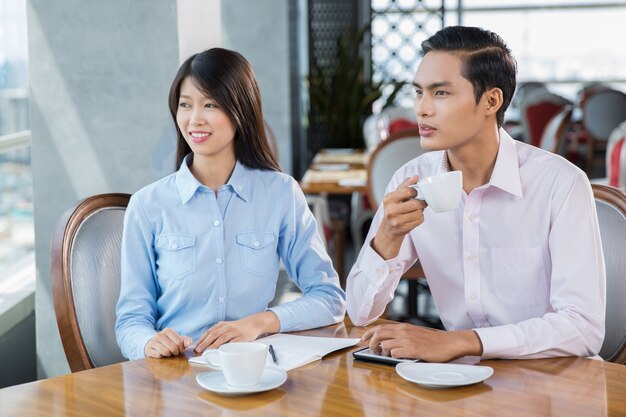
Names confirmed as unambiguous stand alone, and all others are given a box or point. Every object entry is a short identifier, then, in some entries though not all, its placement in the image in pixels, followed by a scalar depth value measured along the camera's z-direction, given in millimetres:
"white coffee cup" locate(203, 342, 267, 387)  2648
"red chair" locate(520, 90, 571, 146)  10392
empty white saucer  2681
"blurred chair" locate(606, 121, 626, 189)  4948
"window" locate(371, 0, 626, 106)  12434
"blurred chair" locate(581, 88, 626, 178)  10207
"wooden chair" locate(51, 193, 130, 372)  3108
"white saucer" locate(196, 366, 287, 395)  2654
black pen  2825
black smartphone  2796
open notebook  2818
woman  3197
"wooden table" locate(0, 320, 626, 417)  2602
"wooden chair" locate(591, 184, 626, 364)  3117
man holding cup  2980
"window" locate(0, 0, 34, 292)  3913
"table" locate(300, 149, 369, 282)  5705
